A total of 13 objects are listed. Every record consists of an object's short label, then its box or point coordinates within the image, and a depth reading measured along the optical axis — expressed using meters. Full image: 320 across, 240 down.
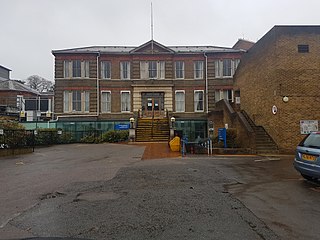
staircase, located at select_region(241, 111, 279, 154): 17.22
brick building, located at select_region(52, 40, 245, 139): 33.88
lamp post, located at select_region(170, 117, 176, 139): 27.38
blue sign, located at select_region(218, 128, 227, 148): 17.87
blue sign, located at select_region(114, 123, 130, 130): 32.84
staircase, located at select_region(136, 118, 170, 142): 28.10
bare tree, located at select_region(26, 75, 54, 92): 82.75
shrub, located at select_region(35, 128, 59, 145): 25.66
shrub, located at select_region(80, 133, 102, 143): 29.06
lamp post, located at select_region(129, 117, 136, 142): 27.64
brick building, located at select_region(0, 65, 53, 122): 44.94
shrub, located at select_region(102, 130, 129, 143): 28.78
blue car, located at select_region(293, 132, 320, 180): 7.55
